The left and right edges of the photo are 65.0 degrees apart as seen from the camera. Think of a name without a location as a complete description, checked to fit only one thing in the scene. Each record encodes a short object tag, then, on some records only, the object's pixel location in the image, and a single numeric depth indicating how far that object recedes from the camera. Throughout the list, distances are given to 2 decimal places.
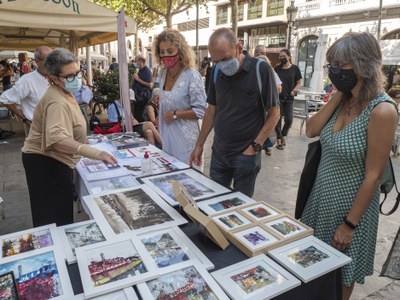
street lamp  10.49
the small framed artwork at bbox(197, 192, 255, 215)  1.59
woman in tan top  1.88
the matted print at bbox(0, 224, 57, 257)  1.29
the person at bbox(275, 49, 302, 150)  6.27
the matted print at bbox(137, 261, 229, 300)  1.03
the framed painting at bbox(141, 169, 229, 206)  1.78
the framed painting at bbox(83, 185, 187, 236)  1.44
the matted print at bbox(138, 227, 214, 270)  1.19
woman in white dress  2.56
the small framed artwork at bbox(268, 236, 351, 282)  1.17
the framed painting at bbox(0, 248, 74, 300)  1.04
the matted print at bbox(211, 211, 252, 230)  1.42
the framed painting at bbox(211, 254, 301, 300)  1.05
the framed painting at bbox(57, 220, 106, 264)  1.27
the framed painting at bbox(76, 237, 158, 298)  1.05
